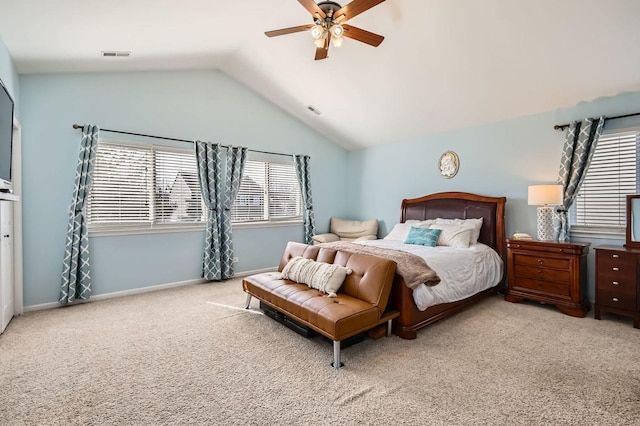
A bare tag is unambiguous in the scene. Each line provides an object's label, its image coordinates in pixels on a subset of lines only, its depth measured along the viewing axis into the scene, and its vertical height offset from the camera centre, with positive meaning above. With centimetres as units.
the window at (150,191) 412 +28
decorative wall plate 498 +74
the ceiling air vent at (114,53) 357 +186
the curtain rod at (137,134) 386 +106
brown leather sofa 239 -81
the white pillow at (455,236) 406 -36
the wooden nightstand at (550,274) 340 -77
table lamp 363 +8
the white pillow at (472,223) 421 -20
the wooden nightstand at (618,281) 305 -75
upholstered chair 592 -44
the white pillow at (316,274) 289 -65
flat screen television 250 +64
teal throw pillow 416 -38
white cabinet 300 -56
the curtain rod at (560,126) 387 +104
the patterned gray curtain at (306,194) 600 +31
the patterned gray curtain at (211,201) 480 +14
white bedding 304 -71
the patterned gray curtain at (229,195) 502 +24
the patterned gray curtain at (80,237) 379 -33
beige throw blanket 284 -56
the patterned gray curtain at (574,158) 362 +61
